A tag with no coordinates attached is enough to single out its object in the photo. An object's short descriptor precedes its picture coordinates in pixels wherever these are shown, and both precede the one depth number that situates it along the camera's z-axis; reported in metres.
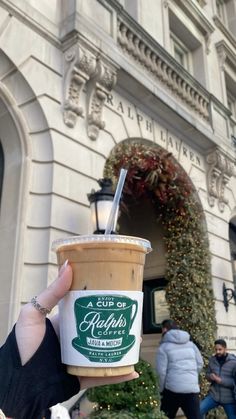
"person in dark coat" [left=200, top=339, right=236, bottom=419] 5.83
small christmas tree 4.17
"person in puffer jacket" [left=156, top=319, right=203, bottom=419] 5.15
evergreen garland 6.92
